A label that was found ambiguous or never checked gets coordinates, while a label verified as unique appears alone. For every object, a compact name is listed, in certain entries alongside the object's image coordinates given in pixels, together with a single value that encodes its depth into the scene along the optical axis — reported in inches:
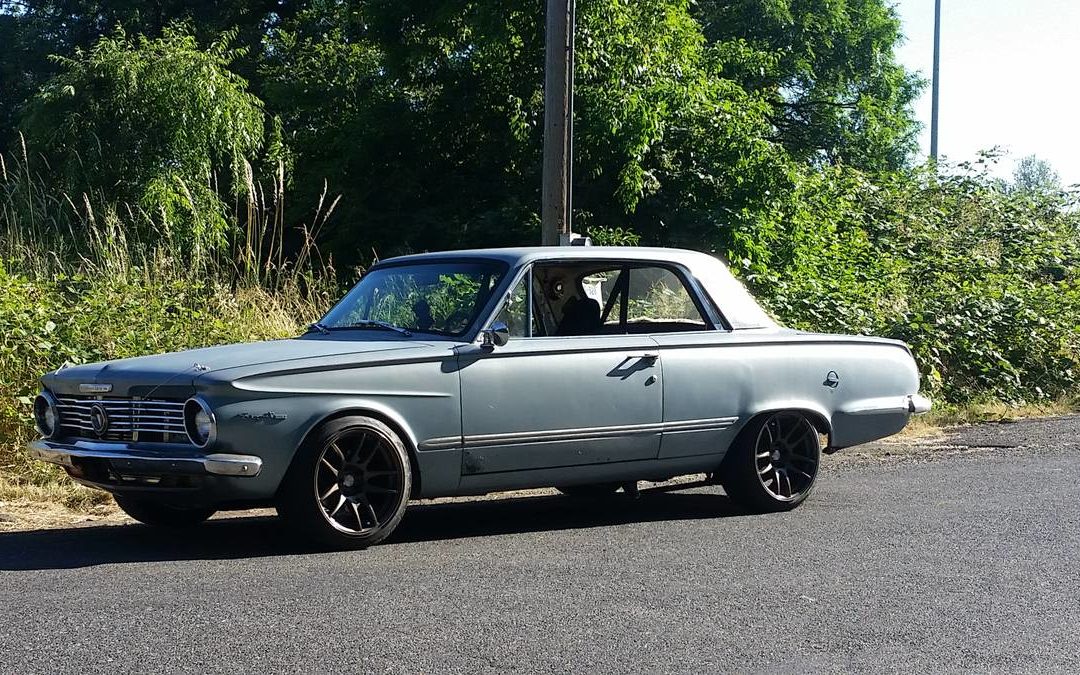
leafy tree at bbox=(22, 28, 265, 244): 730.8
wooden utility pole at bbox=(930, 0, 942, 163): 1566.2
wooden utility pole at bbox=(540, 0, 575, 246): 494.6
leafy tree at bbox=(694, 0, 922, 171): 1459.2
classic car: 262.7
